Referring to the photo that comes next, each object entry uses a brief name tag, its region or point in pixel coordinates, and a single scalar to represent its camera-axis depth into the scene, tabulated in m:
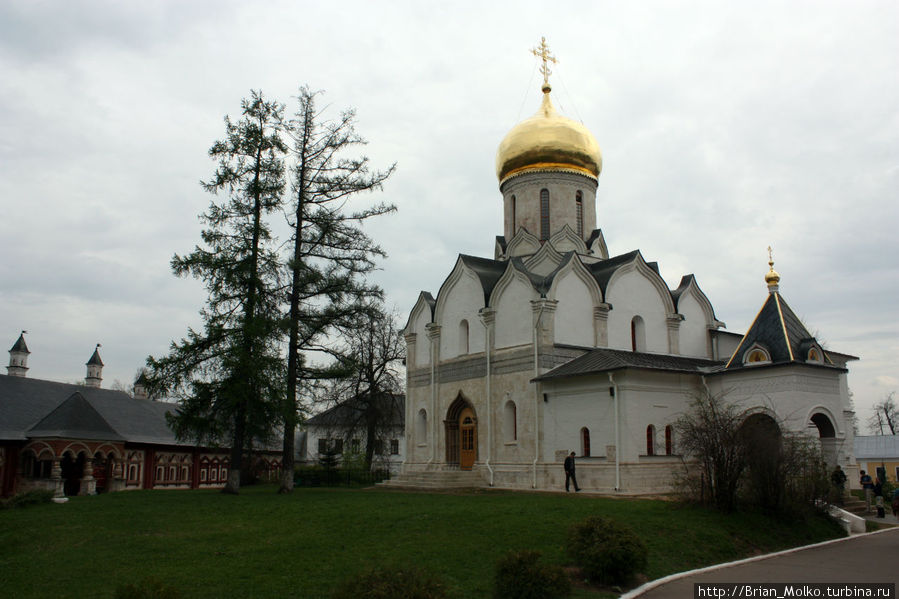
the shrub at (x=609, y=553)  8.84
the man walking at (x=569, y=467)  18.70
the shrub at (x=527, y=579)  7.74
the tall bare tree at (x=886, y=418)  59.03
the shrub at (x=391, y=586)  6.59
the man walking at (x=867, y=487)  16.56
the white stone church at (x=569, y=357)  18.75
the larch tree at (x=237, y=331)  18.97
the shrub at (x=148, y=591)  6.50
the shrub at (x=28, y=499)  19.48
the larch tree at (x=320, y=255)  20.73
